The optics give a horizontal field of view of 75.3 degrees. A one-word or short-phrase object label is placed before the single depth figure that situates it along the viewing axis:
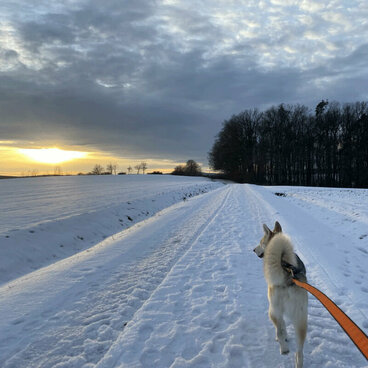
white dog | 2.65
